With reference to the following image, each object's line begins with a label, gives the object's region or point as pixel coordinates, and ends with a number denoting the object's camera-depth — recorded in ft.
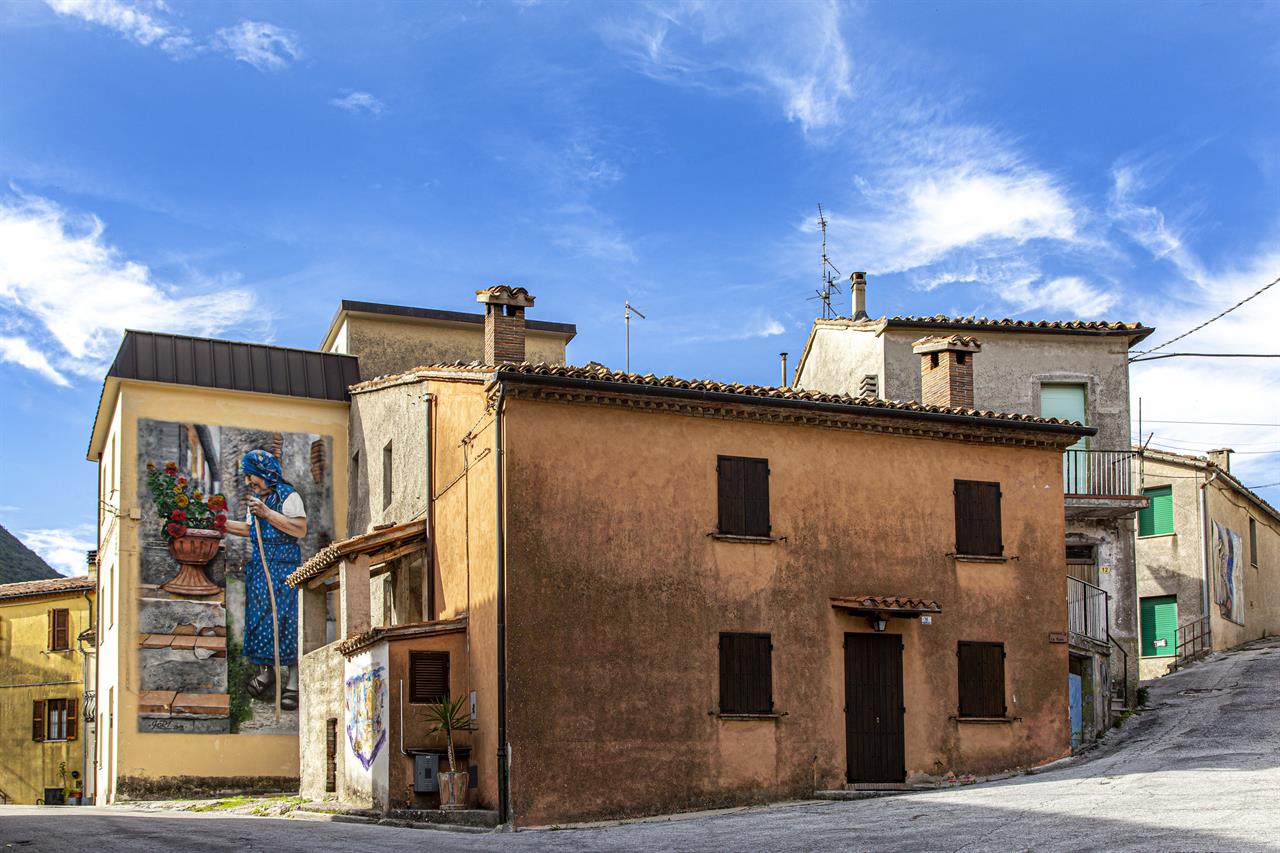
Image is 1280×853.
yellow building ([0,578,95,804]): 144.36
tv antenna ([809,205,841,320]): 119.85
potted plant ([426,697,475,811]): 68.74
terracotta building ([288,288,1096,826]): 68.49
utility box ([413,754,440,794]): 69.92
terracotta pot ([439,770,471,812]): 68.69
